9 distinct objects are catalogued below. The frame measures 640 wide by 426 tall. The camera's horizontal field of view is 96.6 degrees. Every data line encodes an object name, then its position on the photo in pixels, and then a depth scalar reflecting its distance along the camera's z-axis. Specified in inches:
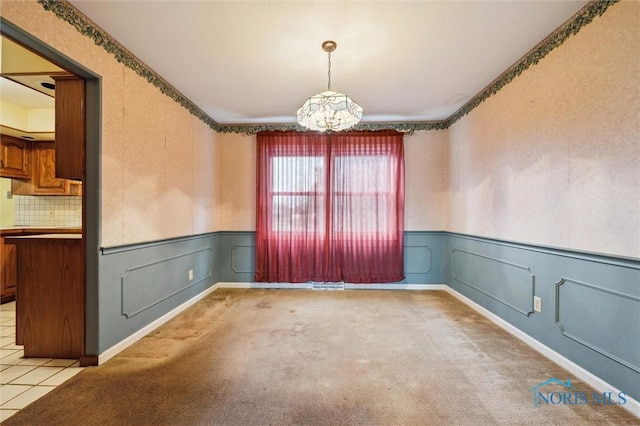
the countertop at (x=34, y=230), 154.2
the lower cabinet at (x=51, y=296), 91.7
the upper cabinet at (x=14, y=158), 156.3
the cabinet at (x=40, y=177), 171.5
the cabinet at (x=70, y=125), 90.5
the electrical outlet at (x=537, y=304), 98.5
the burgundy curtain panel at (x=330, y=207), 178.2
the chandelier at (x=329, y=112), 95.3
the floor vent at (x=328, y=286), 180.4
